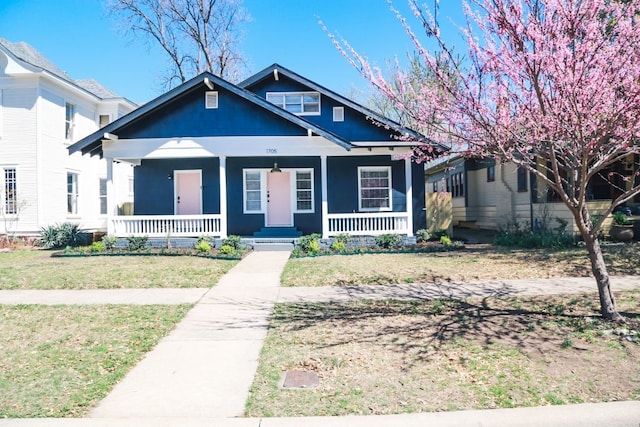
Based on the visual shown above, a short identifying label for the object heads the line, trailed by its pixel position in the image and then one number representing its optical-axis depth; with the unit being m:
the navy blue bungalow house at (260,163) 14.98
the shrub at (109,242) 14.70
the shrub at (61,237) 16.67
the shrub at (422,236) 15.66
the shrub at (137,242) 14.49
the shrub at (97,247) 14.27
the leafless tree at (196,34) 29.69
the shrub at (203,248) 13.74
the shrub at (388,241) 14.40
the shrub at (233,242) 14.34
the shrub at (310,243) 13.73
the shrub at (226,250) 13.44
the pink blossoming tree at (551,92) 5.18
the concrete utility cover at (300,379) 4.39
